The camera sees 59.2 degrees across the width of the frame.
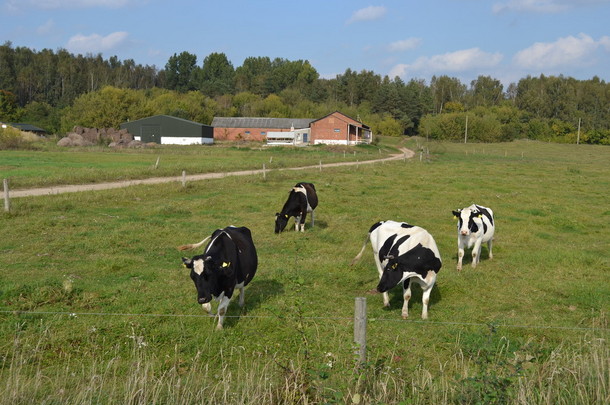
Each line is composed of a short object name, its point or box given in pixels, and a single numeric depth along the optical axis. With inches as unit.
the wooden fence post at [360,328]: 241.4
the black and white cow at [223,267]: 359.3
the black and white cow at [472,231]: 582.9
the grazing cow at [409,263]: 420.8
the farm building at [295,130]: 3666.3
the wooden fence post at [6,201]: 769.6
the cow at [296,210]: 747.4
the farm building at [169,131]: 3612.2
